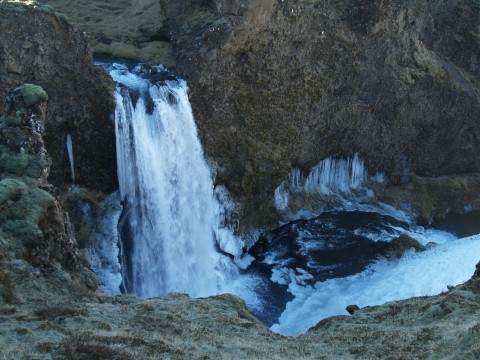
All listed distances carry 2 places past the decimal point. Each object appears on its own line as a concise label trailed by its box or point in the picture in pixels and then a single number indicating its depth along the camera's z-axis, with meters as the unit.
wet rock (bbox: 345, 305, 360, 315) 27.09
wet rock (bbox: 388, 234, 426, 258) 37.28
